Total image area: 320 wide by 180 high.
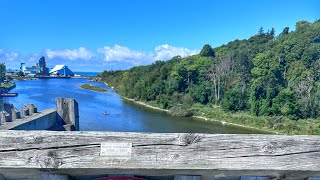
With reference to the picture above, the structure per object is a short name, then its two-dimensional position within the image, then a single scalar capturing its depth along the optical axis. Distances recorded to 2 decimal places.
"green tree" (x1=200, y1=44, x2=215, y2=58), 46.66
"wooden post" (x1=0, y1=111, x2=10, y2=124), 1.97
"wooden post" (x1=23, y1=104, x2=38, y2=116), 2.18
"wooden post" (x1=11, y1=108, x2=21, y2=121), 2.06
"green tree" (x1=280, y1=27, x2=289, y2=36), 53.83
